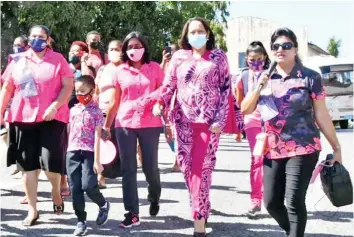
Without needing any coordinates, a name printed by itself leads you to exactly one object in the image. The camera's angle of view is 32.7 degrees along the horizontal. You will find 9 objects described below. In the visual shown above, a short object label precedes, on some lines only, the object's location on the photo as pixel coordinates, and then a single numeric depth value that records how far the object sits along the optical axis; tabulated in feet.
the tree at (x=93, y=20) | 78.28
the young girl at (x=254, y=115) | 19.97
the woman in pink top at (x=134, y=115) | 18.67
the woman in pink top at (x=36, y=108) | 18.52
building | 178.40
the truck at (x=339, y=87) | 73.56
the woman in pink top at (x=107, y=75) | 22.36
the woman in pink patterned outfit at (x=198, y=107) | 16.99
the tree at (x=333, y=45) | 292.81
